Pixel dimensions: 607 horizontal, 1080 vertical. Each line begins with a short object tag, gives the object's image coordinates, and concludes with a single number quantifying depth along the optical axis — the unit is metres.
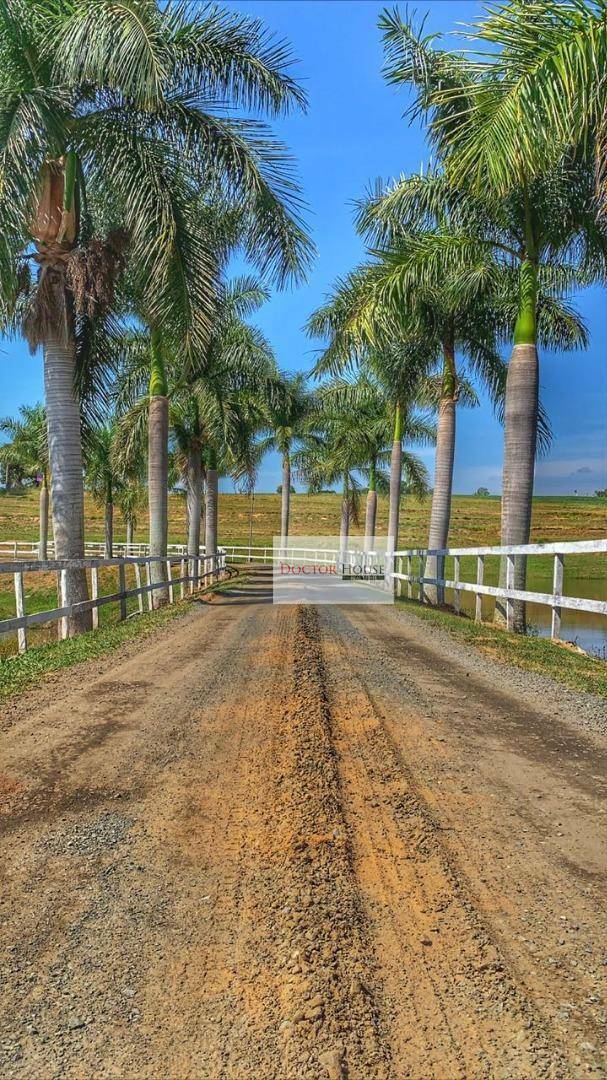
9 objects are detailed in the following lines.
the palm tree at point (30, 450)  40.44
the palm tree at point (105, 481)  36.28
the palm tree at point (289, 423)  36.03
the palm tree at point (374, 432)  30.37
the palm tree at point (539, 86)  7.62
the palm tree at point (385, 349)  14.16
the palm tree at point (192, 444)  25.20
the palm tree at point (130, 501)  42.15
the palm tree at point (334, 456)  36.09
